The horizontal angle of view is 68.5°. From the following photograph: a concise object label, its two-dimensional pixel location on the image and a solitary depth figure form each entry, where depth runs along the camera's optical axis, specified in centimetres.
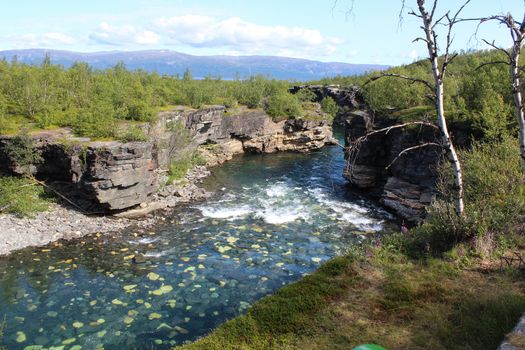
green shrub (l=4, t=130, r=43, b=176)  2858
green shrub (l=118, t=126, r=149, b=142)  3110
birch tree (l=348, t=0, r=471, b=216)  999
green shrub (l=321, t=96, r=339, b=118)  8438
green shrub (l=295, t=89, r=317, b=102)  7672
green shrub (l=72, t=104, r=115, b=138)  3141
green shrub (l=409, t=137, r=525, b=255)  1288
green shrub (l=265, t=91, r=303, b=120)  6334
